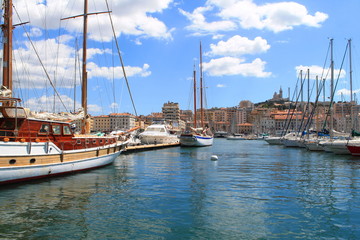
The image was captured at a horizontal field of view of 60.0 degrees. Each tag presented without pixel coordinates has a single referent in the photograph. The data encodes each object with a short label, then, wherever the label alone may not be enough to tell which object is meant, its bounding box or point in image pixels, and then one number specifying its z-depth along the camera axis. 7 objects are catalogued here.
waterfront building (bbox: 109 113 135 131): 187.76
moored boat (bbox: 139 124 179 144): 58.88
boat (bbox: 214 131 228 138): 178.62
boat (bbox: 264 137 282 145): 76.11
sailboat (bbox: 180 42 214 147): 56.22
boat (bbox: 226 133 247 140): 138.85
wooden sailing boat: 15.78
